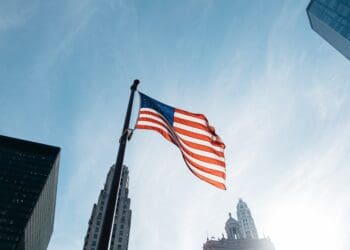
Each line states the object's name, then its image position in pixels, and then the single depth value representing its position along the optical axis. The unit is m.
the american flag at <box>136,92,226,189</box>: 10.73
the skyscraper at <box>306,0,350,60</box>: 82.56
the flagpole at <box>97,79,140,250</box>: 5.71
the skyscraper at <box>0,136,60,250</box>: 118.69
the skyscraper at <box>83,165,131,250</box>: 86.69
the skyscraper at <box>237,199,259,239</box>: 158.15
